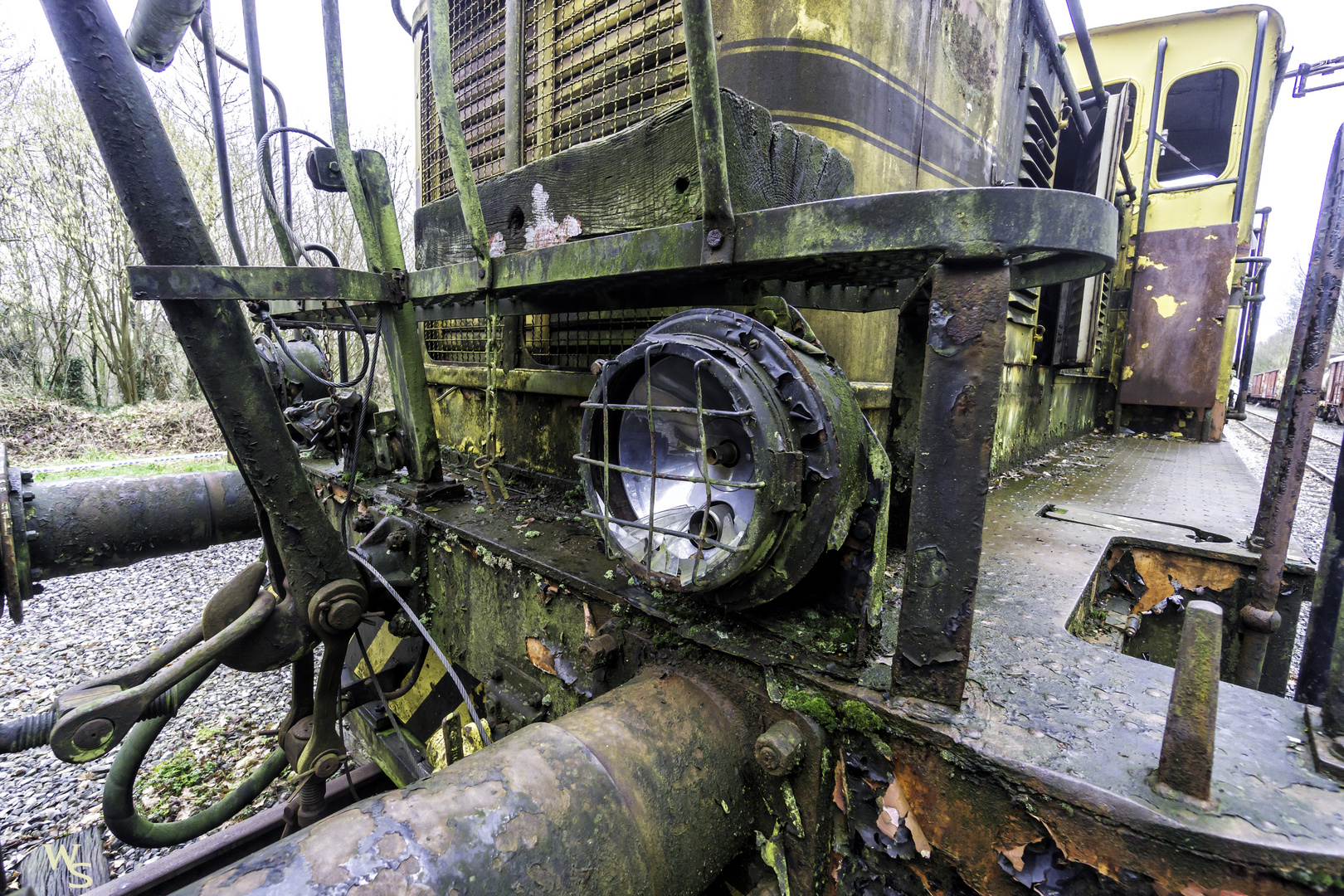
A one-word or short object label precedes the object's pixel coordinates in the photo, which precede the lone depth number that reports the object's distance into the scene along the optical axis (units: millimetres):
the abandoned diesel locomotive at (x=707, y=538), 1068
